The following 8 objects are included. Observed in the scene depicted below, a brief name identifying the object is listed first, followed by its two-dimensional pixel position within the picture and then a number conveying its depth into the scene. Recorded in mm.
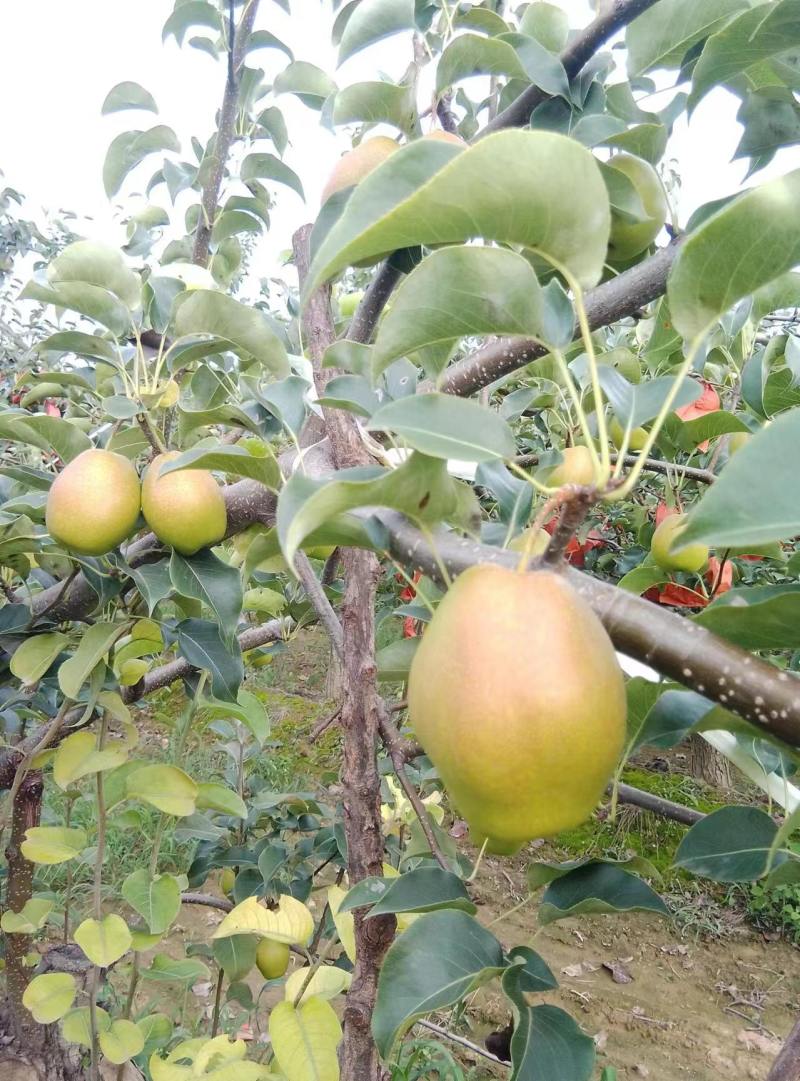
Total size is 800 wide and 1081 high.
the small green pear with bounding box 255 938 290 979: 981
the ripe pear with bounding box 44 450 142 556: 585
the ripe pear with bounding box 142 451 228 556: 608
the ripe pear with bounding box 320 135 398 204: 562
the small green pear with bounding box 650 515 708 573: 688
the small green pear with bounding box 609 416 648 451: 912
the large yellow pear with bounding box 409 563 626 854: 264
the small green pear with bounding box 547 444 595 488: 773
